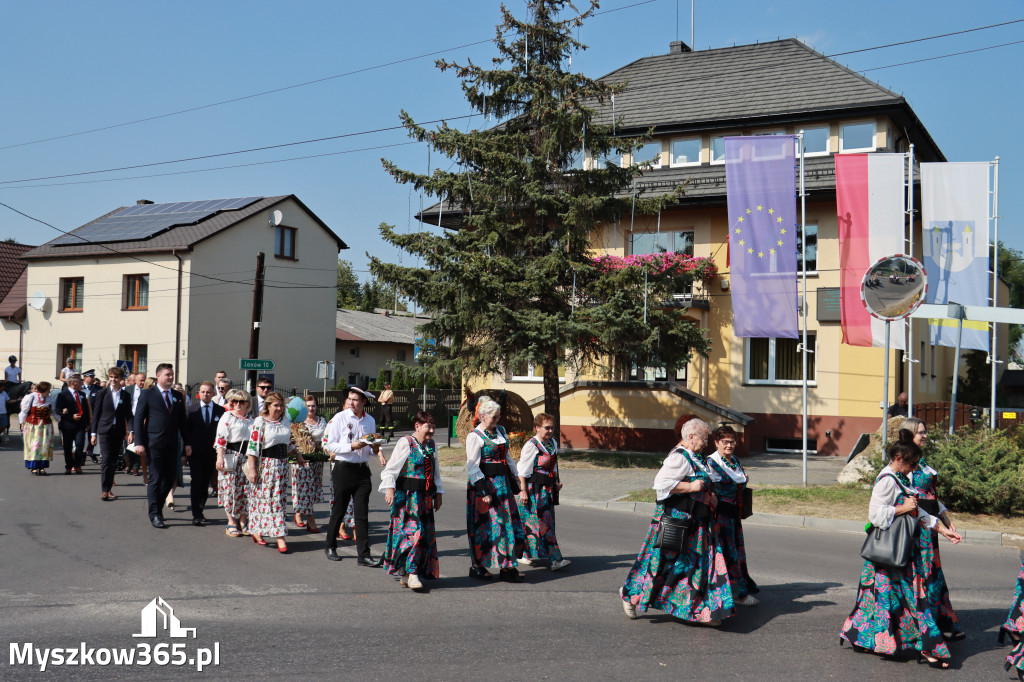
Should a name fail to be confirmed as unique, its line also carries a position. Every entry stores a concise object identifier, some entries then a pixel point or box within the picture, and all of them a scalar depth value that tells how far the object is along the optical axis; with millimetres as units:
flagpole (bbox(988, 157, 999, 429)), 17845
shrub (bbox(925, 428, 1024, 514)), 12175
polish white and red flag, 17156
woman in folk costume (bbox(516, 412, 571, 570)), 8531
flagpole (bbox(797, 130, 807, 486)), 16570
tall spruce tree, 18359
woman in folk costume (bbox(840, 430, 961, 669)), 5836
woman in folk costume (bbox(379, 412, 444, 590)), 7711
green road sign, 24578
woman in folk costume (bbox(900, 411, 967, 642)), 6043
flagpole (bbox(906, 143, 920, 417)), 17066
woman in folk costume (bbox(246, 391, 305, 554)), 9383
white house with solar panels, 34250
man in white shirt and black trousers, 8656
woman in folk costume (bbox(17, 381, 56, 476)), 15852
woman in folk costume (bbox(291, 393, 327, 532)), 10680
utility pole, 26156
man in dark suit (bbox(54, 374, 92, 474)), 16375
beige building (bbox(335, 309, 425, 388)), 43812
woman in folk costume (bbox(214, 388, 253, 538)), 9922
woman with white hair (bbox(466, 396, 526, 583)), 8031
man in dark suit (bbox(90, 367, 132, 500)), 12703
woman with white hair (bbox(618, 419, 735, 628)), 6531
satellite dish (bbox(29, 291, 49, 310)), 37031
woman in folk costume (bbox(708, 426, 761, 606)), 7023
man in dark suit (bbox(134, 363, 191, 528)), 10648
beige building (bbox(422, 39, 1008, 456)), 22203
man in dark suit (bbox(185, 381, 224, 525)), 11047
